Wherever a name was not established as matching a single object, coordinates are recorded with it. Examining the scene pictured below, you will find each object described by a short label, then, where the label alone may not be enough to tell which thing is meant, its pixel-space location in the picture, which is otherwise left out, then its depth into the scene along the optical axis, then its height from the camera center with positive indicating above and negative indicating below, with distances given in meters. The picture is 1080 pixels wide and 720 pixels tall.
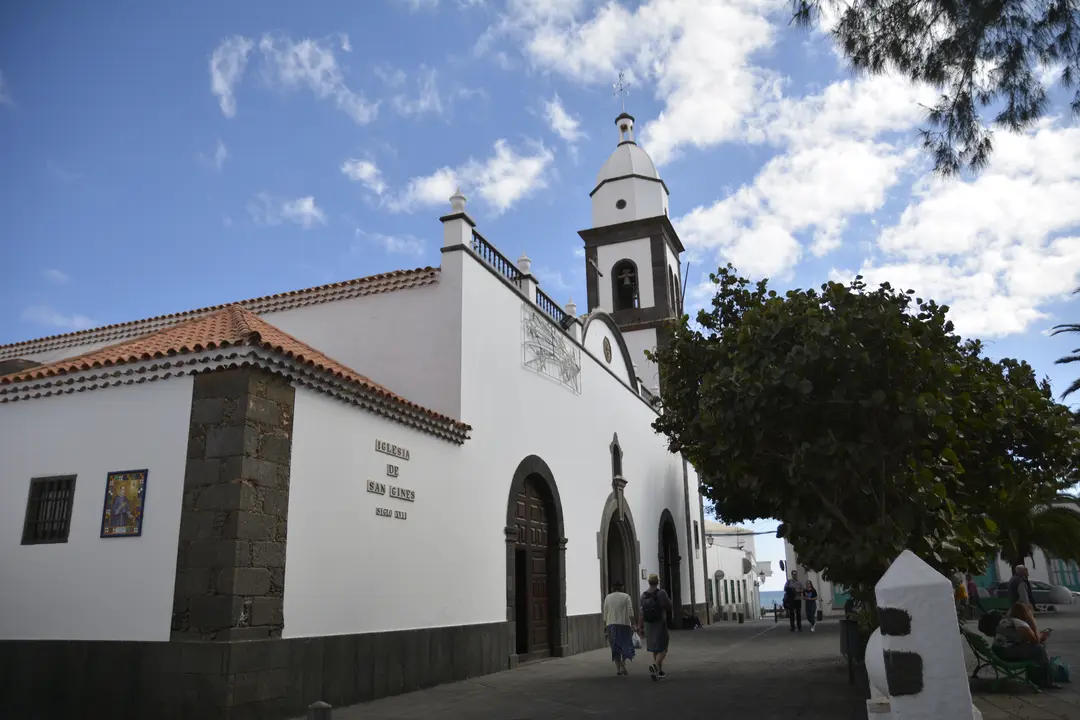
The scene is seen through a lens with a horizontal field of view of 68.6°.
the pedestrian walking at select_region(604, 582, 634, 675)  11.89 -0.76
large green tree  7.82 +1.49
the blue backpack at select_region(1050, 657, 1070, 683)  8.89 -1.13
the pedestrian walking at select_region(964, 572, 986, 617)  20.00 -0.67
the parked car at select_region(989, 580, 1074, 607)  23.26 -0.73
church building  7.62 +0.89
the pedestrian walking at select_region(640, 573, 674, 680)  11.27 -0.65
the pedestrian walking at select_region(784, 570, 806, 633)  20.86 -0.72
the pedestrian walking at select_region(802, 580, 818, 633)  21.33 -0.76
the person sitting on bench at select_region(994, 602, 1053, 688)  8.77 -0.82
